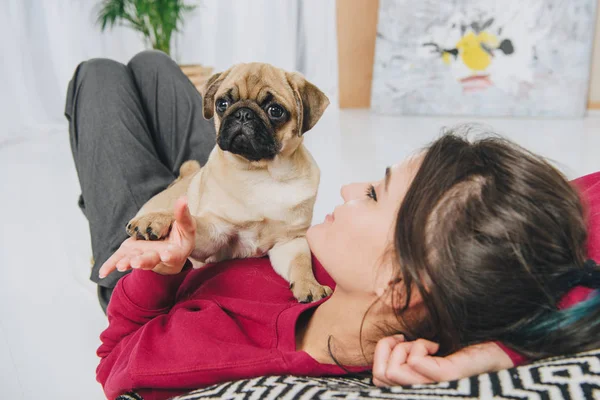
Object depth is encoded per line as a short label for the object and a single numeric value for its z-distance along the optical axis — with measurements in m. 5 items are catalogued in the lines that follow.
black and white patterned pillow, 0.56
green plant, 3.58
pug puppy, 1.19
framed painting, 3.54
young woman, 0.66
